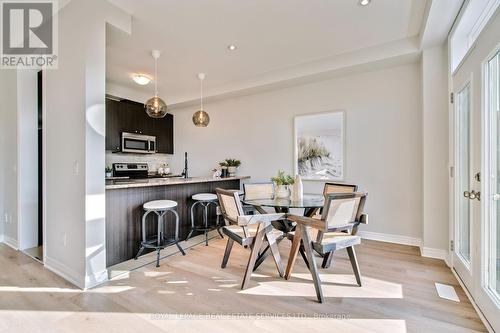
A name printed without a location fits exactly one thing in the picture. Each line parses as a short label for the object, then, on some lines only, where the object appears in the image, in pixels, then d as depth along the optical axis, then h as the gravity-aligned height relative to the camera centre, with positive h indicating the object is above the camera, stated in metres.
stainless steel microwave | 4.99 +0.50
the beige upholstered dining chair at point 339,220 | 2.03 -0.50
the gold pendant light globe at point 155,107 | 3.42 +0.84
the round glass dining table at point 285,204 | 2.52 -0.42
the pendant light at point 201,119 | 4.06 +0.80
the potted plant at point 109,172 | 4.95 -0.12
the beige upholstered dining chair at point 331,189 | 2.71 -0.31
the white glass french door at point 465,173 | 2.01 -0.08
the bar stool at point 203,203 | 3.60 -0.61
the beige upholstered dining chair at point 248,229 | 2.27 -0.64
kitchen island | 2.75 -0.56
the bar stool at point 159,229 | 2.80 -0.76
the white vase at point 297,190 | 3.00 -0.31
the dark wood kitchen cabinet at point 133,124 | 4.80 +0.92
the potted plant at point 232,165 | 4.83 +0.01
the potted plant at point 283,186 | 3.03 -0.26
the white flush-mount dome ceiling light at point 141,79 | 4.08 +1.50
